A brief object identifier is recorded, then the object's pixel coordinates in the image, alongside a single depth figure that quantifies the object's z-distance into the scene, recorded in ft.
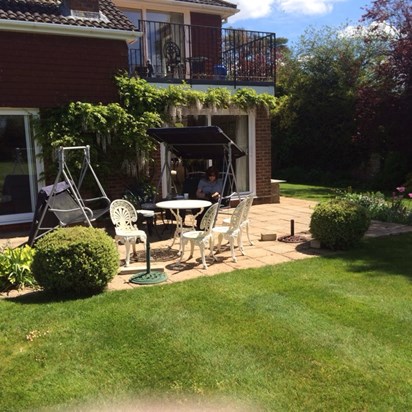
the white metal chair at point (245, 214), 21.83
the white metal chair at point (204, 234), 19.69
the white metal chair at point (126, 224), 20.18
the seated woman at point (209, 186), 27.53
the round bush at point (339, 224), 22.12
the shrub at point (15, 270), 17.22
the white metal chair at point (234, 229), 20.83
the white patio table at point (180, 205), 21.94
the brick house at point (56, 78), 27.84
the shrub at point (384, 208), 29.99
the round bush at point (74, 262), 15.58
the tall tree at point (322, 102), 64.13
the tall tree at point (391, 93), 46.93
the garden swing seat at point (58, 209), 21.61
